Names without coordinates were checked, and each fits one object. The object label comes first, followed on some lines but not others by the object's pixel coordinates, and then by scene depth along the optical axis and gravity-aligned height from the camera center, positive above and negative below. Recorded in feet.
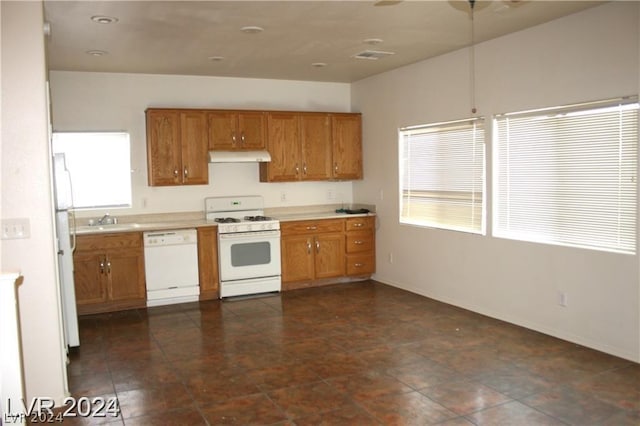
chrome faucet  21.18 -1.44
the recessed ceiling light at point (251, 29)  15.19 +4.12
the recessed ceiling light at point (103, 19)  13.84 +4.12
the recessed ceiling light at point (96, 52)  17.58 +4.16
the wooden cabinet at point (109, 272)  19.33 -3.20
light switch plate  11.16 -0.88
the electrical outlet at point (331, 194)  25.81 -0.85
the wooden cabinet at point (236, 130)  22.05 +1.96
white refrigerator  15.26 -2.05
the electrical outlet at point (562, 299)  15.58 -3.65
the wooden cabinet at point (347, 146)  24.39 +1.30
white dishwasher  20.38 -3.19
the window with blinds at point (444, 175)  18.78 -0.11
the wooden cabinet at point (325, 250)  22.89 -3.15
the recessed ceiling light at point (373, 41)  16.93 +4.12
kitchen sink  19.56 -1.64
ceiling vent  18.84 +4.15
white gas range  21.52 -2.93
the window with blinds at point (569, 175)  14.05 -0.18
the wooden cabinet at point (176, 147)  21.16 +1.29
